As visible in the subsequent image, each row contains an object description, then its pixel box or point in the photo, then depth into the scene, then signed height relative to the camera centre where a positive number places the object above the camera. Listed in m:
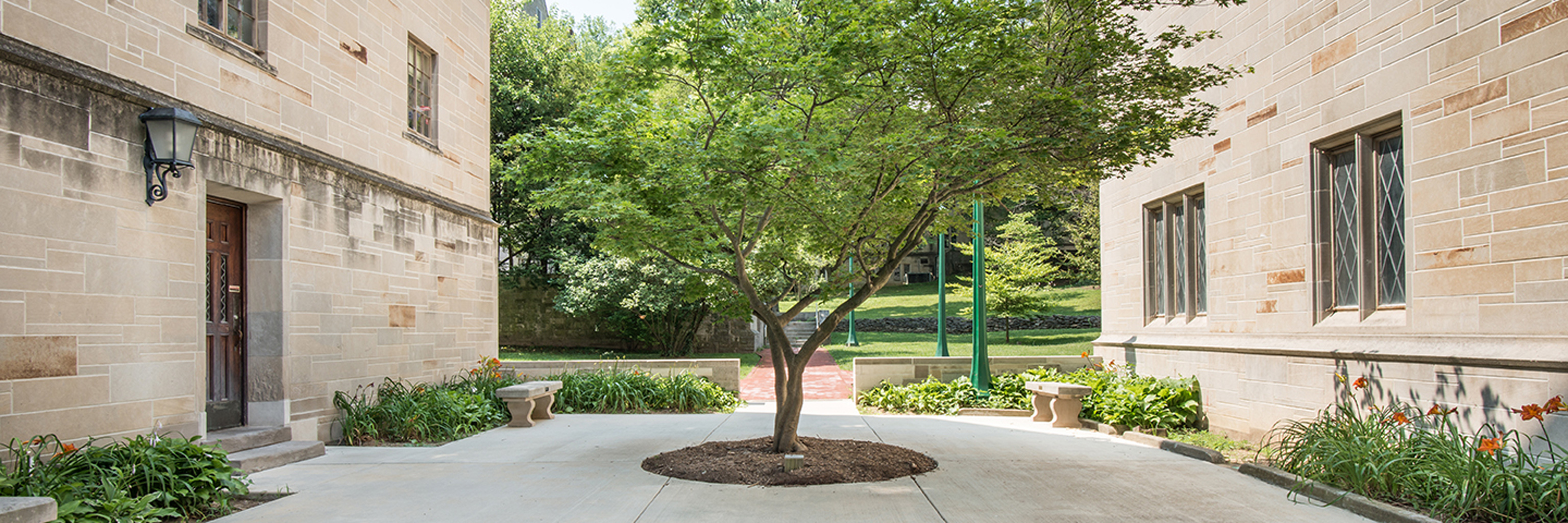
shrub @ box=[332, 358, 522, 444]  9.09 -1.34
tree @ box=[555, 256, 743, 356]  21.70 -0.16
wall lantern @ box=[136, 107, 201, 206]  6.41 +1.14
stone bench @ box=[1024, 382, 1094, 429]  10.54 -1.45
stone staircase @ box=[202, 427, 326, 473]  7.16 -1.34
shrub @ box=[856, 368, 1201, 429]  10.04 -1.49
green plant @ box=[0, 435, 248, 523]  4.95 -1.13
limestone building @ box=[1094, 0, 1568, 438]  5.97 +0.58
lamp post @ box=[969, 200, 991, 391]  12.50 -1.00
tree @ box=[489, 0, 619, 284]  24.47 +5.39
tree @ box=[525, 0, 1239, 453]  6.41 +1.33
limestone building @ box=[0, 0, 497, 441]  5.68 +0.69
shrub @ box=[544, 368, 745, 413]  12.36 -1.50
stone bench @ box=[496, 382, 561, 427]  10.56 -1.34
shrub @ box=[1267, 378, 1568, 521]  4.96 -1.19
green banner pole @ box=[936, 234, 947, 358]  15.37 -0.19
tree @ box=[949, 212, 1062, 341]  26.77 +0.17
